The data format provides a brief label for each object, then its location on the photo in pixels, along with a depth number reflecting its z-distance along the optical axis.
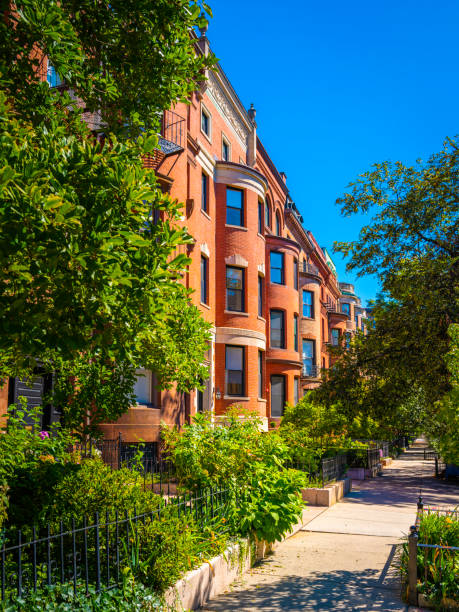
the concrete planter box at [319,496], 14.45
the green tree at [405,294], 17.88
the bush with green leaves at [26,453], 6.65
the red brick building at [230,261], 20.00
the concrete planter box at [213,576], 6.21
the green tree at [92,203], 4.08
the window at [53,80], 14.88
